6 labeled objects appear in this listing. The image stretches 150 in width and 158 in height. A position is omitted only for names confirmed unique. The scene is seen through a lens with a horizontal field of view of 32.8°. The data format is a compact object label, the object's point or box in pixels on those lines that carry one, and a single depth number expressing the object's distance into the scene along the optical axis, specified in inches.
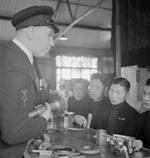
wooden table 63.8
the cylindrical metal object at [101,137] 72.2
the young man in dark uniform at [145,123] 90.4
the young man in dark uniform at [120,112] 96.5
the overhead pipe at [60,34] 253.4
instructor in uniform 43.7
